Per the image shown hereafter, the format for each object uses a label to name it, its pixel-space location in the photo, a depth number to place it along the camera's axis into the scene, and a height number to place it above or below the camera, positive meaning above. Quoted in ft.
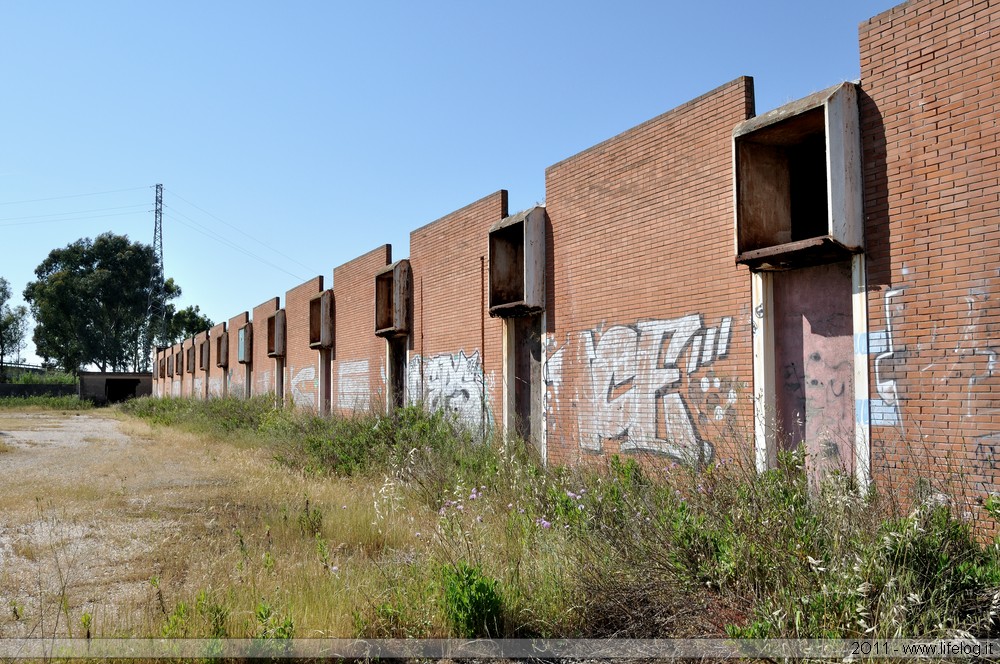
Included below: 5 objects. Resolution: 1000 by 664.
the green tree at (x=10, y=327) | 206.90 +15.18
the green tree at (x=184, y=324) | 214.90 +16.57
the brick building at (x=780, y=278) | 17.90 +3.17
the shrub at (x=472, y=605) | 13.33 -4.48
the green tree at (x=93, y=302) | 171.63 +18.83
